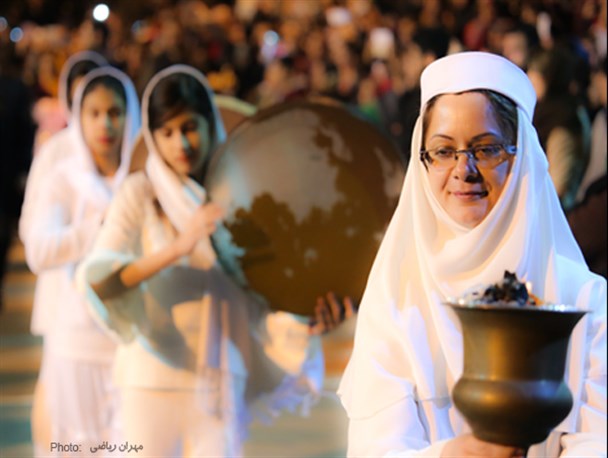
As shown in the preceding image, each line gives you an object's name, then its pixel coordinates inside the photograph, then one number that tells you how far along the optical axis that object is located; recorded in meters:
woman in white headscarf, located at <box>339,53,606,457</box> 4.81
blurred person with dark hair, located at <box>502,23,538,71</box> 12.12
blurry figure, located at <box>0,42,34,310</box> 15.57
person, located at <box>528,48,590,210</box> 9.76
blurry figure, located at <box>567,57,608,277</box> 7.88
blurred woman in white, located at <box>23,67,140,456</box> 10.23
